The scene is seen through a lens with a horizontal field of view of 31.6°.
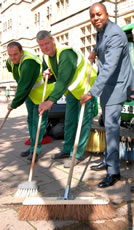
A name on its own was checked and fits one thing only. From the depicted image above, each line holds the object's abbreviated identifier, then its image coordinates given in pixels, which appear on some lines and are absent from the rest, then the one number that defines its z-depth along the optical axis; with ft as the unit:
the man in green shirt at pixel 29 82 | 10.79
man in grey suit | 7.97
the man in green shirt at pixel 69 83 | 9.68
